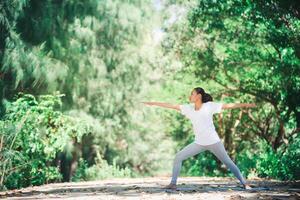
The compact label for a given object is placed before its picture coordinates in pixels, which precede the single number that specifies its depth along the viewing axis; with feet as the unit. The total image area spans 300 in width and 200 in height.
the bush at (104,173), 61.46
